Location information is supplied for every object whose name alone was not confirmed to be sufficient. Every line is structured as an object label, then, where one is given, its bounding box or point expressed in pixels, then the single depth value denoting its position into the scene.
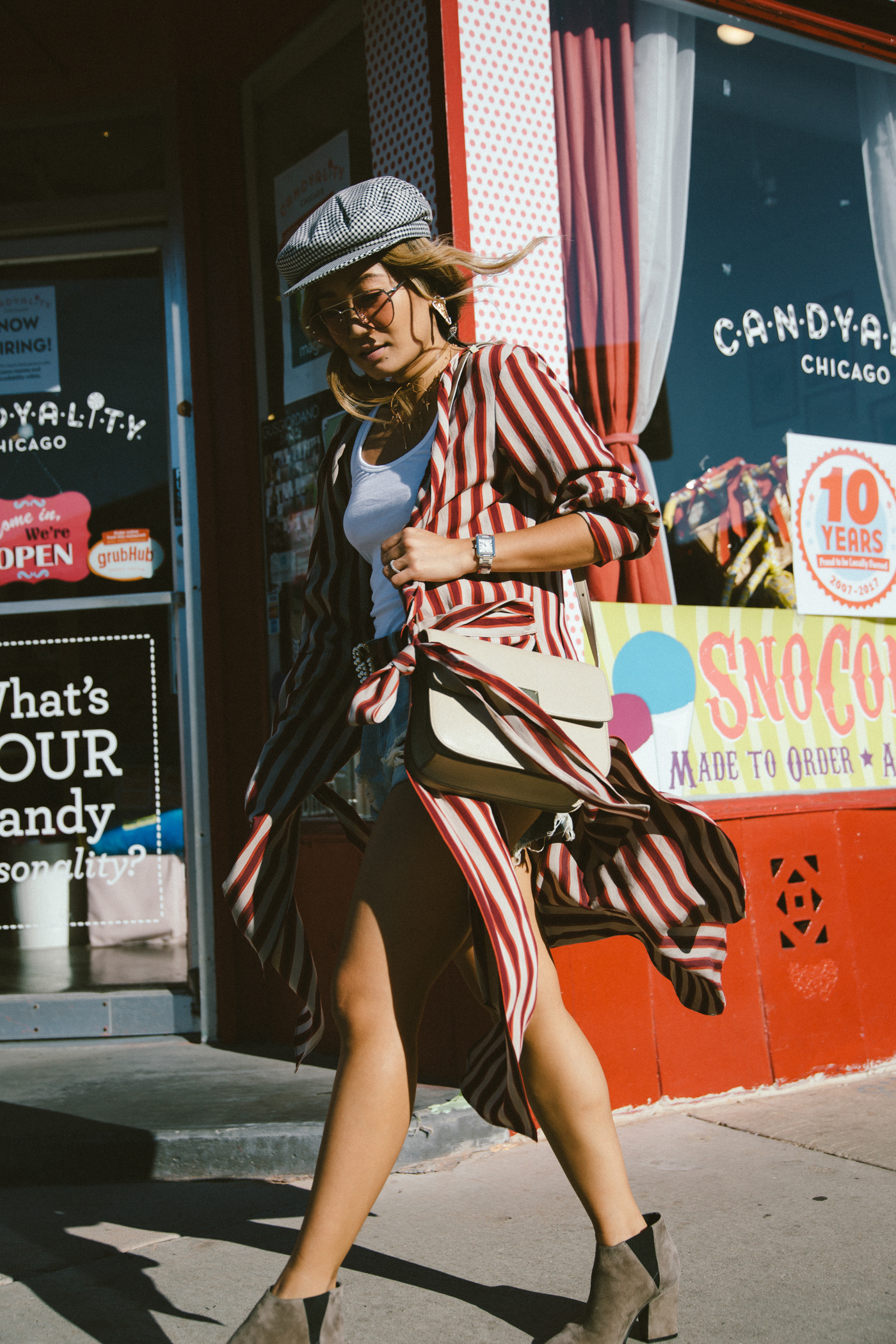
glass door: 4.51
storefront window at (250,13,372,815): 4.16
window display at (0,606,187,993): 4.57
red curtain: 3.81
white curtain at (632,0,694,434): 4.02
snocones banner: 3.72
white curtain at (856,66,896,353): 4.60
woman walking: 1.85
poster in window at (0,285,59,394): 4.80
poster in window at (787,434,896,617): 4.21
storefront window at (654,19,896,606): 4.07
